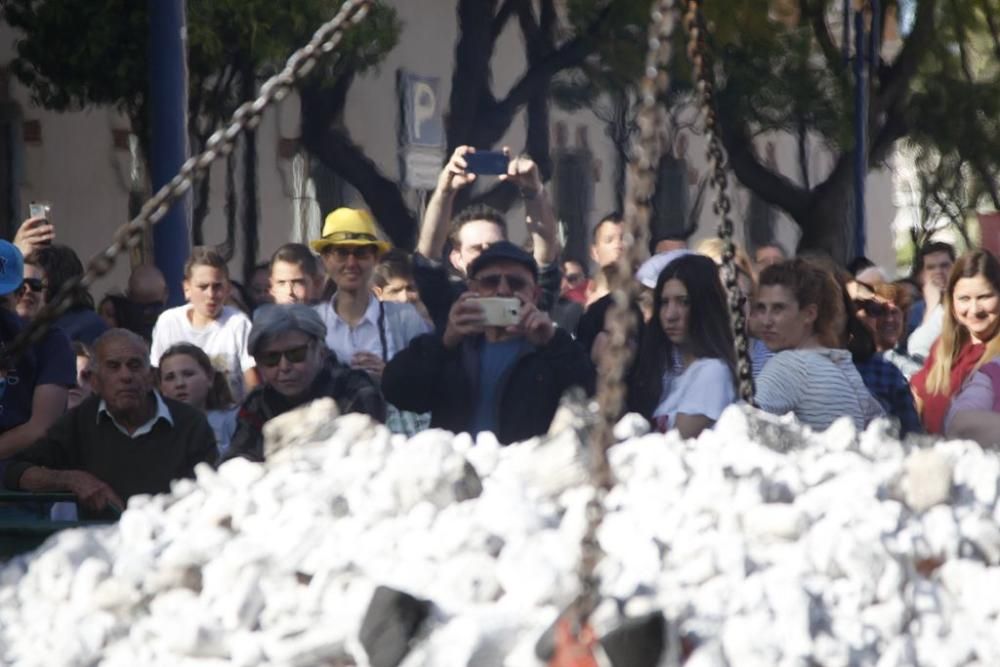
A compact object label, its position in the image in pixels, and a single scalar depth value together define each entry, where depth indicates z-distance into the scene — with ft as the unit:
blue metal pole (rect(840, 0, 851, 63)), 123.23
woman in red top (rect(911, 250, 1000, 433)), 39.63
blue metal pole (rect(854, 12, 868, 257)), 120.26
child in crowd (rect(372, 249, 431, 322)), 50.60
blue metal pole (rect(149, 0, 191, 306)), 56.13
